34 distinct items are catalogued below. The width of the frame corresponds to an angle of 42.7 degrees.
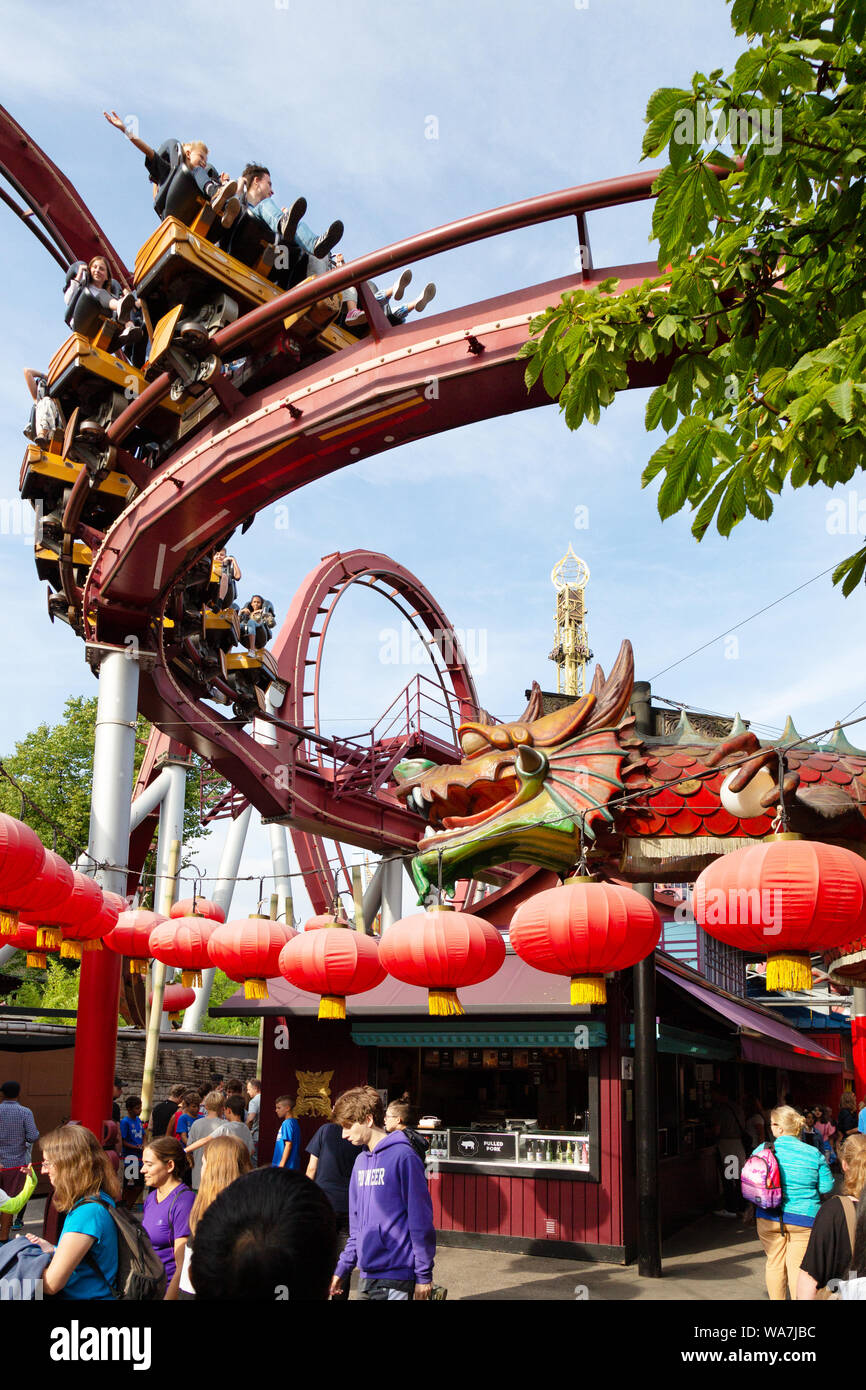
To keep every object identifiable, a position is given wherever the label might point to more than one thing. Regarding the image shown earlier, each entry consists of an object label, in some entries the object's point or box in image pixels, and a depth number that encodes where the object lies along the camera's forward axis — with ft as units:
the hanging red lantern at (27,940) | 33.78
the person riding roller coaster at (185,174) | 39.55
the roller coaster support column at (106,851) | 37.73
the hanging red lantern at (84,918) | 31.14
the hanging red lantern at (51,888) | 26.89
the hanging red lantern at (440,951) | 24.04
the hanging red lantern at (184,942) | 33.68
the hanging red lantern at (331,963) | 27.35
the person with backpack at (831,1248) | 14.24
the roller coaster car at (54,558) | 44.45
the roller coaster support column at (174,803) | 69.26
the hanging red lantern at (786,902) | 18.10
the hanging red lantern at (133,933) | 35.81
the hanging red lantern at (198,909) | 36.40
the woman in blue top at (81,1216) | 11.51
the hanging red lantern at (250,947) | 30.63
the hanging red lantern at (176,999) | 57.67
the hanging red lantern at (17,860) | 25.13
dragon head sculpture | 27.45
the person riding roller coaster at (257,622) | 54.54
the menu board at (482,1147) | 36.58
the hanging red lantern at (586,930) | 21.71
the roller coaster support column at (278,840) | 62.34
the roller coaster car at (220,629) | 49.90
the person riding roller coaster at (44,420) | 43.73
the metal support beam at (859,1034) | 66.03
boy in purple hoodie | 15.93
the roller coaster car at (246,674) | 52.21
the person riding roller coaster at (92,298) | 42.11
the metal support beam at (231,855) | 81.61
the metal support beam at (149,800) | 68.95
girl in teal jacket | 21.08
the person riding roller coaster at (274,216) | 40.47
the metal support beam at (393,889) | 71.05
